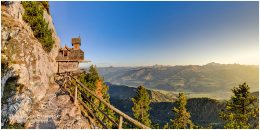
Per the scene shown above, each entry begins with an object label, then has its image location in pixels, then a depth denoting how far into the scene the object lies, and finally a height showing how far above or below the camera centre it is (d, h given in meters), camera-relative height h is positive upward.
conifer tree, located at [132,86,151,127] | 25.50 -10.00
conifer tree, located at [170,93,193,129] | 22.69 -10.87
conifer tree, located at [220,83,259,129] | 13.40 -5.55
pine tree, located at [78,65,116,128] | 20.16 -4.12
